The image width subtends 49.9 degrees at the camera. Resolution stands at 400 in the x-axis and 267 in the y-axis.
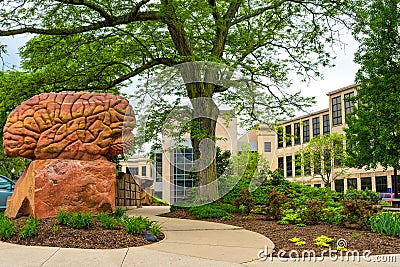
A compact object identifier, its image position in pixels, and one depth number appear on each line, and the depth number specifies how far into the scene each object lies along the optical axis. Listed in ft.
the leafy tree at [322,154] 122.72
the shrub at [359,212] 31.71
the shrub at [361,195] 54.06
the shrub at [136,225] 25.48
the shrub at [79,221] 25.57
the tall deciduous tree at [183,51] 43.27
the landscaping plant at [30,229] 24.26
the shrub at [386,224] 27.93
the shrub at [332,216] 34.65
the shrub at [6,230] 24.81
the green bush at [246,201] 41.57
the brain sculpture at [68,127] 30.68
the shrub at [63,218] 26.09
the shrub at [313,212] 34.53
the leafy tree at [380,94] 74.54
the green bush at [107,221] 25.93
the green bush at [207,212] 40.01
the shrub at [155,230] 26.53
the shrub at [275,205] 37.68
